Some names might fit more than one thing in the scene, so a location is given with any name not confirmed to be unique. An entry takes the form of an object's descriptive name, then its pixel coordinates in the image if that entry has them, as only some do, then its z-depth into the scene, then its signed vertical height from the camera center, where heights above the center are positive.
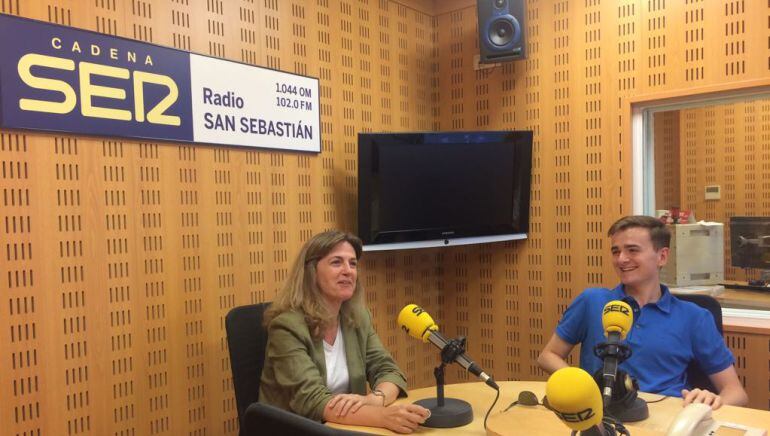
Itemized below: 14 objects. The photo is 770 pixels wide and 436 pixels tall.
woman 2.05 -0.57
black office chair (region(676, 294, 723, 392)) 2.33 -0.55
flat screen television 3.54 +0.09
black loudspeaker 3.74 +1.10
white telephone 1.36 -0.55
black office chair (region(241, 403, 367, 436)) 1.01 -0.40
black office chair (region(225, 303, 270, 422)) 2.41 -0.60
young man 2.28 -0.53
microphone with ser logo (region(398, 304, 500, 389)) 1.73 -0.42
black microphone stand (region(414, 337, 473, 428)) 1.77 -0.68
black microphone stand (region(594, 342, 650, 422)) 1.71 -0.62
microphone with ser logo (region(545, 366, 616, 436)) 0.96 -0.34
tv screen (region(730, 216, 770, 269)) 3.43 -0.30
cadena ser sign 2.31 +0.55
